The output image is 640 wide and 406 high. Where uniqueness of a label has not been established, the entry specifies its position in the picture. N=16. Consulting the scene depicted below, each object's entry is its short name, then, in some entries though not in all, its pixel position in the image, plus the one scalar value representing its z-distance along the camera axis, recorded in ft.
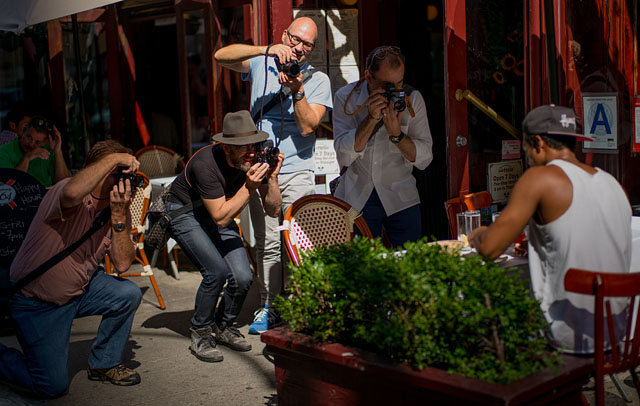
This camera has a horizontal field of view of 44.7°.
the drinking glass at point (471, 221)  13.24
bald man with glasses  17.07
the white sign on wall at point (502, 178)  18.39
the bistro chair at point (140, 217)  21.59
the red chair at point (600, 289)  9.52
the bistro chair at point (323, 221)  15.17
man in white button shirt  15.39
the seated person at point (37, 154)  22.02
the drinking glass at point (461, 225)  13.43
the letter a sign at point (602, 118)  18.22
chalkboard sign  18.24
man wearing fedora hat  15.71
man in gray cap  9.85
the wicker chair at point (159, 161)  28.22
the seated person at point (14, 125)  23.29
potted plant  9.09
